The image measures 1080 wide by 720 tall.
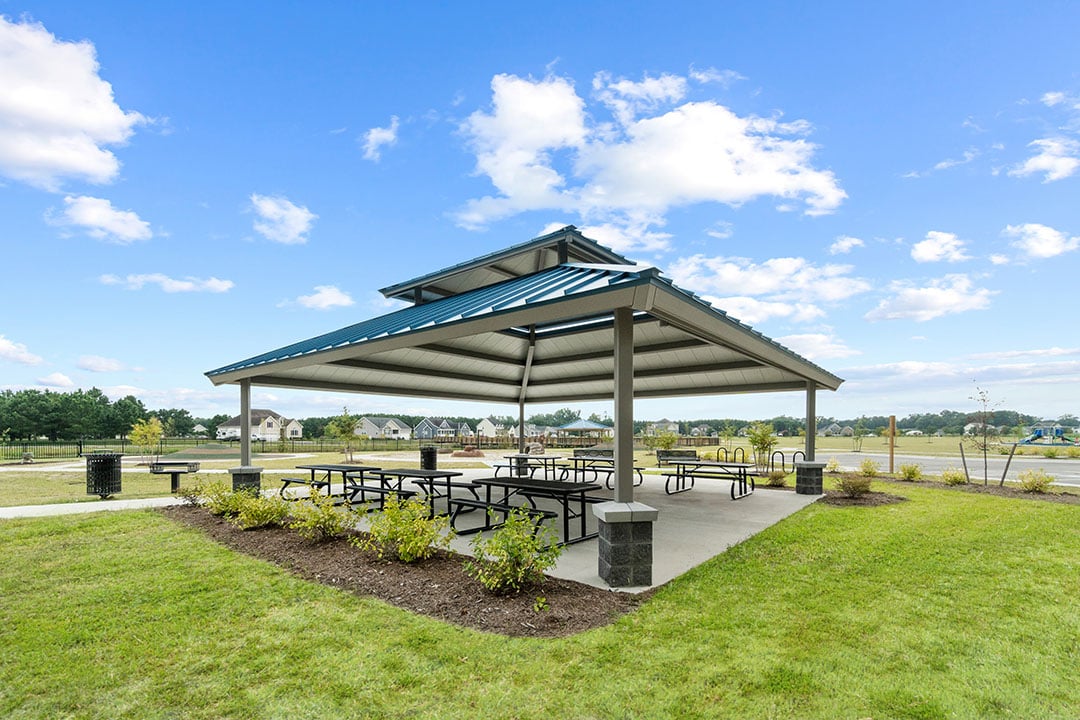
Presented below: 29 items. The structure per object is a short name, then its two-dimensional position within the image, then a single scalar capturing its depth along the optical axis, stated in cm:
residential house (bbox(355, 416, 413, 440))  7879
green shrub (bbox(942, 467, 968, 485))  1291
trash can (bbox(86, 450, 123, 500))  1127
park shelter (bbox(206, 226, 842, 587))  509
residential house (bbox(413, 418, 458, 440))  8025
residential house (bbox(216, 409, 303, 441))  7038
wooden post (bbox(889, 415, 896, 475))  1671
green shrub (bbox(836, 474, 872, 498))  1047
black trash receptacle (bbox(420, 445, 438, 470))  1630
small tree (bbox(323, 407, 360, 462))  2530
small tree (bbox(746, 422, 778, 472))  1698
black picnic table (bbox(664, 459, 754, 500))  1095
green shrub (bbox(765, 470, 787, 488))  1334
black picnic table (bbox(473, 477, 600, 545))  672
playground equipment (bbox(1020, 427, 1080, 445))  3777
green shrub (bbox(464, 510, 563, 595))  452
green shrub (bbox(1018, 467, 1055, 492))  1155
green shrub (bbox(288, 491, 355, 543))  648
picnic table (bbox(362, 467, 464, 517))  835
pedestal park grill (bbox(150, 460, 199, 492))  1267
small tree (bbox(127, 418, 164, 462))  2914
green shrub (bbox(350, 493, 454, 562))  545
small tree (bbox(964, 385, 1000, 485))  1428
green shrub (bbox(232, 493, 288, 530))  736
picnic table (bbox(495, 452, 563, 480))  1289
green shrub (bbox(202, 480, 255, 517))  803
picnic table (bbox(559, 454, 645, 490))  1402
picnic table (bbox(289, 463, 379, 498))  901
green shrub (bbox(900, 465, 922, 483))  1392
